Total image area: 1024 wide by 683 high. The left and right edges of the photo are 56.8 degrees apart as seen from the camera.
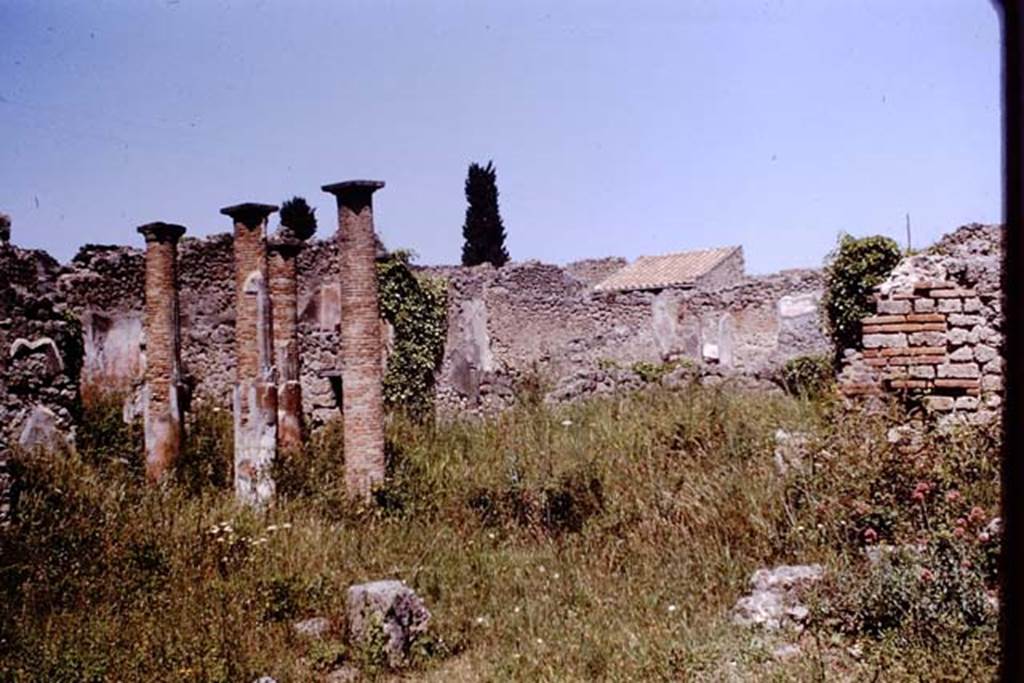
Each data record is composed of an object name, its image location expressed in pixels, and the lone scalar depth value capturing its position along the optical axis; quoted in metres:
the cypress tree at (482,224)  40.12
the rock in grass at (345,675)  6.07
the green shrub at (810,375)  12.84
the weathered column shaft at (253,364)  10.11
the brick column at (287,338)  10.76
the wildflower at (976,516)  6.38
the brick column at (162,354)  10.52
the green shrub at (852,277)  13.16
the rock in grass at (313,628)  6.58
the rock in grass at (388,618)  6.38
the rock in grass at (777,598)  6.05
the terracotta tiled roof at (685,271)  31.55
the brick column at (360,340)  10.05
